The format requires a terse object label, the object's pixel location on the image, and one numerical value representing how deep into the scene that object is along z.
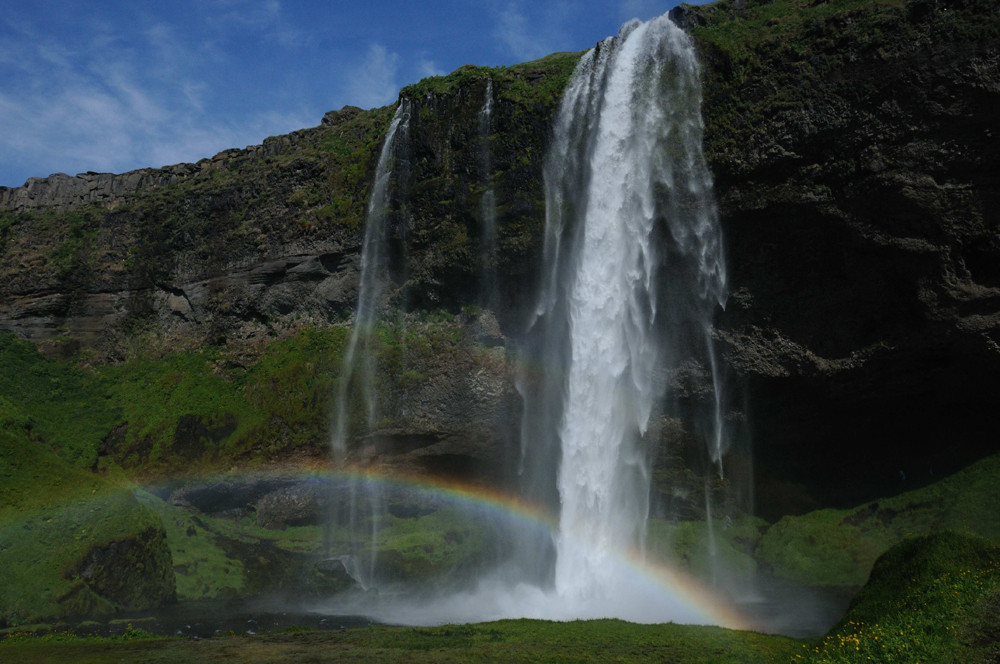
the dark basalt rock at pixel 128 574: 26.72
